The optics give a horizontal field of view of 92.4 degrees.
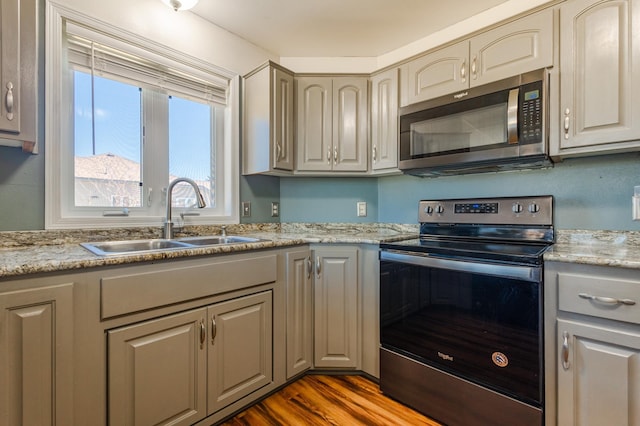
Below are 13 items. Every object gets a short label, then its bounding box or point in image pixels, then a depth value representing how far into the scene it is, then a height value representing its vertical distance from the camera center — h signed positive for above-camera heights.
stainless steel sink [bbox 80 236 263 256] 1.56 -0.18
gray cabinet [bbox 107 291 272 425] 1.20 -0.68
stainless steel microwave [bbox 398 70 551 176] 1.54 +0.46
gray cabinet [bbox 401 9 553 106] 1.55 +0.86
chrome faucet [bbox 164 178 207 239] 1.82 -0.01
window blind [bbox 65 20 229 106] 1.60 +0.88
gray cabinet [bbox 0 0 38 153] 1.12 +0.53
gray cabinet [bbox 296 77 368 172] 2.27 +0.63
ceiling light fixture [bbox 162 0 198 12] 1.70 +1.17
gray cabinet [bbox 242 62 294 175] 2.14 +0.66
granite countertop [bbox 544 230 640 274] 1.15 -0.18
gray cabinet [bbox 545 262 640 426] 1.12 -0.52
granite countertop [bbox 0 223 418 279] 1.04 -0.16
